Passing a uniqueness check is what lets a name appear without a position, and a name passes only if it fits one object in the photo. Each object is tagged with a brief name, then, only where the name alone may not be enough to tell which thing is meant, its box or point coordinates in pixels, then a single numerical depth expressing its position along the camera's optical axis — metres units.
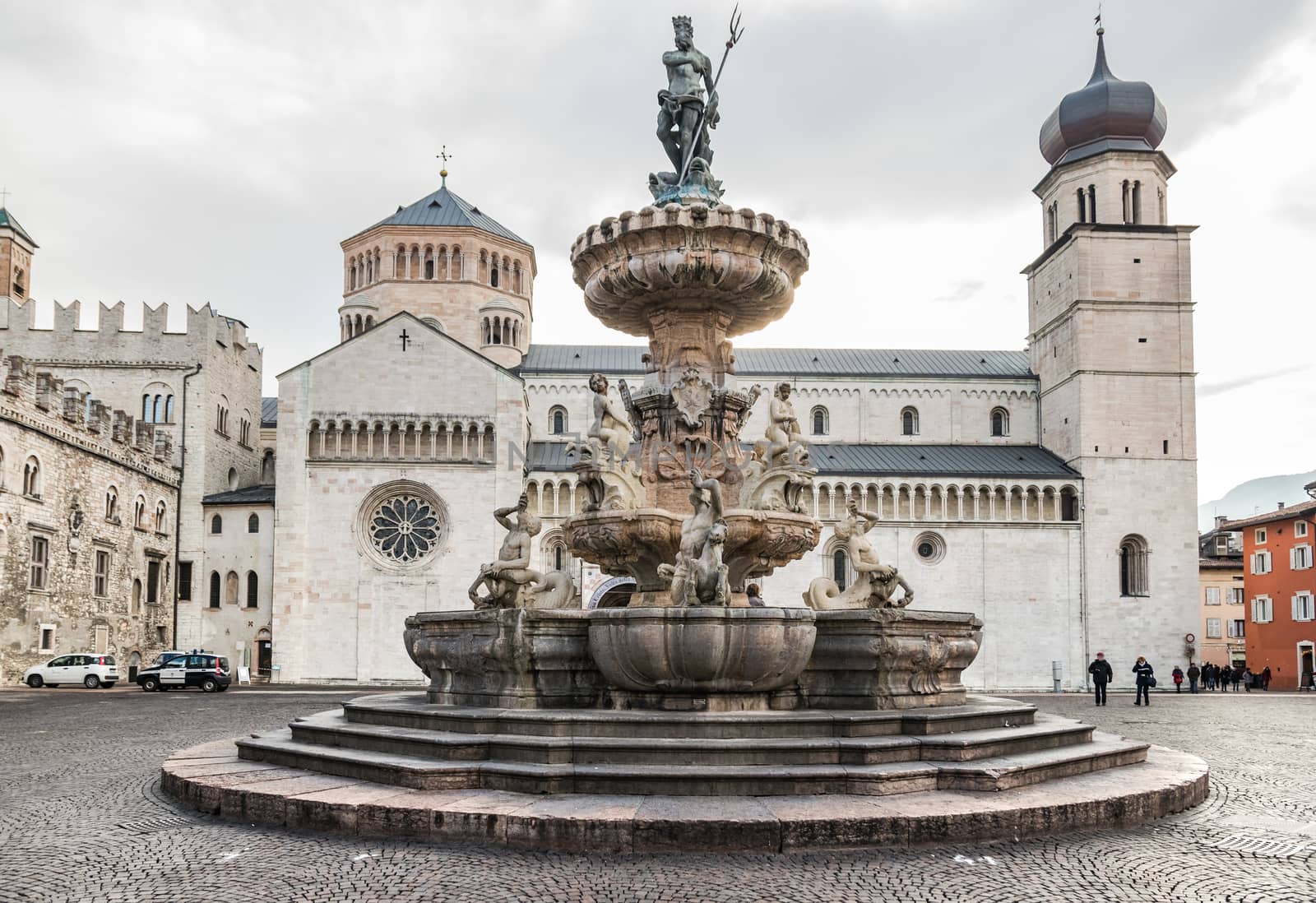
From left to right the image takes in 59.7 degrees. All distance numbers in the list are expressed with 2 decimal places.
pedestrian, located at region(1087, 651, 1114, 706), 30.02
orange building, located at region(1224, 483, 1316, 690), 53.34
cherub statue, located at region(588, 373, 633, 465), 13.23
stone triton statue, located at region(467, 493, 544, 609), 12.15
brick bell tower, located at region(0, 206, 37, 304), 50.19
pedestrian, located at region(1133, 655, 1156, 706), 30.36
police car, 36.53
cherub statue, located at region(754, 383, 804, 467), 13.27
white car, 37.19
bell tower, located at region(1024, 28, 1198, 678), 50.22
